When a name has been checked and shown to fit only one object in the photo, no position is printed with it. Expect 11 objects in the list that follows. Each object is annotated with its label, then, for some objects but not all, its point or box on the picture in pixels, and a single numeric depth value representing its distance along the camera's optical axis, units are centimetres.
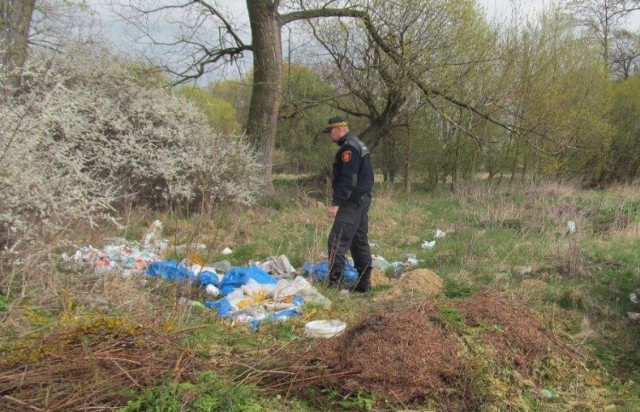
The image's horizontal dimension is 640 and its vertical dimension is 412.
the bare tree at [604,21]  2267
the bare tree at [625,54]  2809
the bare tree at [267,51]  1352
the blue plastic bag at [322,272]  634
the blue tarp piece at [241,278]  580
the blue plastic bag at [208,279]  586
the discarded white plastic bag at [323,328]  442
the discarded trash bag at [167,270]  561
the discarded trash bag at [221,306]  507
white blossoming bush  854
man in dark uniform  606
